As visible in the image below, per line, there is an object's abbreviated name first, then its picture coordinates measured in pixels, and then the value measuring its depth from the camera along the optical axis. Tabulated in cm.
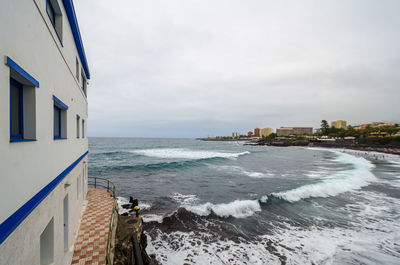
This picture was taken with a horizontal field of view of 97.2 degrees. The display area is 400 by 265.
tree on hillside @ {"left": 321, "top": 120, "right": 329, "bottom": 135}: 12144
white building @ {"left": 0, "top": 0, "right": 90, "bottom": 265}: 233
